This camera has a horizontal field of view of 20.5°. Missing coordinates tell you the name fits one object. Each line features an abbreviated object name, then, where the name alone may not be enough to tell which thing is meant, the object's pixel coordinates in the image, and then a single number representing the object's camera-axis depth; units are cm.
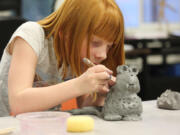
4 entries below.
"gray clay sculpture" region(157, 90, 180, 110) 173
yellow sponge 143
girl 169
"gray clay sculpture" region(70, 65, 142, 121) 159
